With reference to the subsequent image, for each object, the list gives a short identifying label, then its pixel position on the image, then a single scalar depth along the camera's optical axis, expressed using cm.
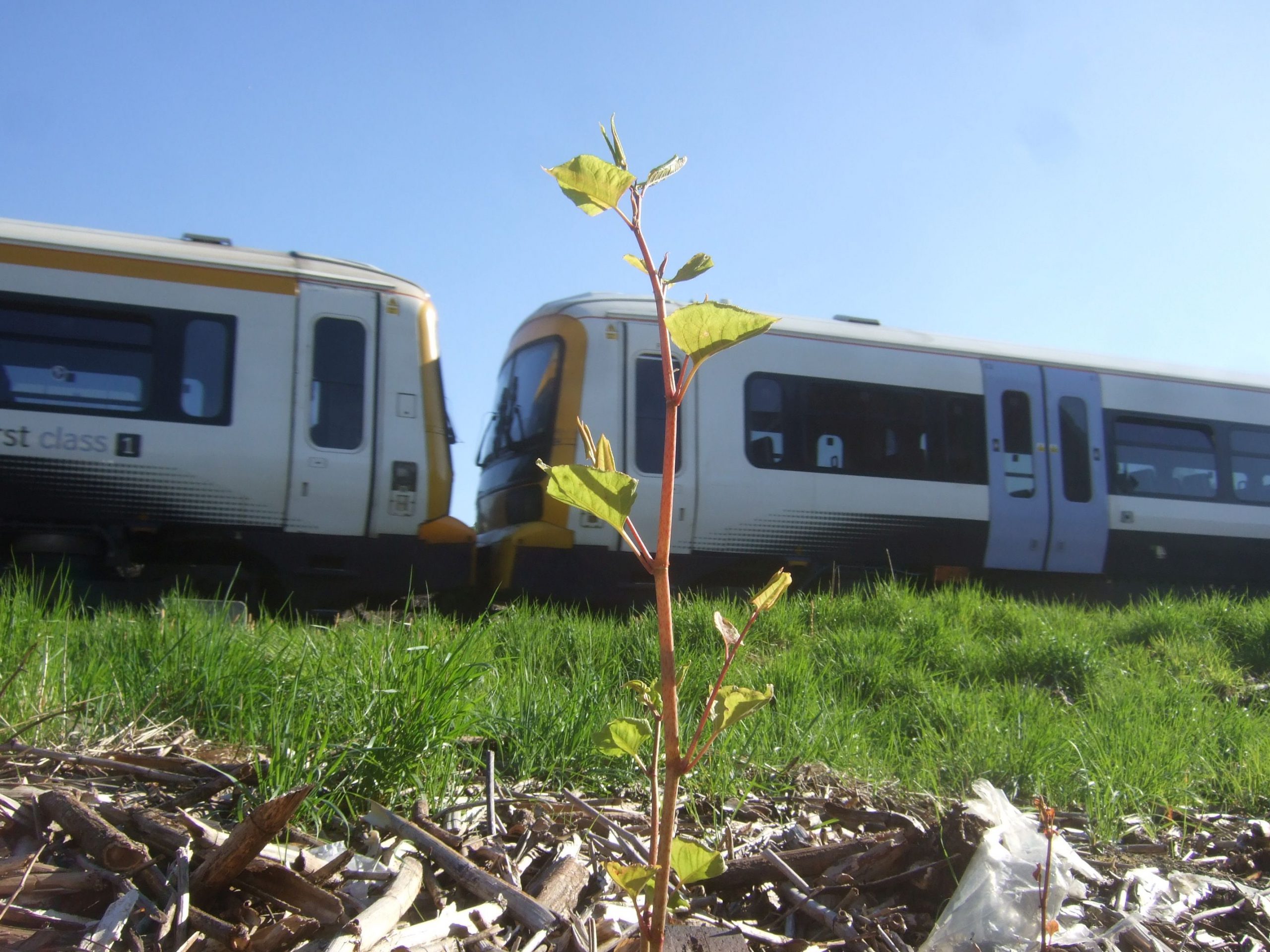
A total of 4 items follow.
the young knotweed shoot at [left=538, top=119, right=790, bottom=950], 102
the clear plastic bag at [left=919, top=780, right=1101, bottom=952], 167
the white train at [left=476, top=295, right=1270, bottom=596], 792
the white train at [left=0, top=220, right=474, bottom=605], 653
